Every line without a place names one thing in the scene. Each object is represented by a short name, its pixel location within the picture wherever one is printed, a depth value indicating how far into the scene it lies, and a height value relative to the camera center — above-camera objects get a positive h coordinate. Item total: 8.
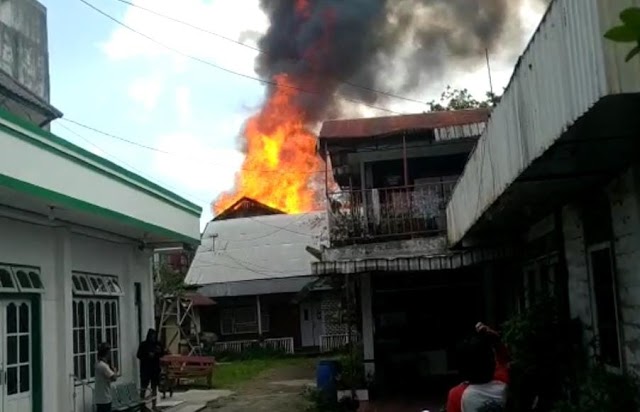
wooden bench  18.86 -1.41
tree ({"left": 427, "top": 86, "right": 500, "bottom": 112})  31.98 +8.10
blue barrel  13.16 -1.31
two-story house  14.62 +1.24
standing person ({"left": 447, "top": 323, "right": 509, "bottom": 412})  4.79 -0.58
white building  9.00 +0.85
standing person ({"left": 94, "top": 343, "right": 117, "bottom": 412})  10.94 -0.96
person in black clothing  13.81 -0.93
